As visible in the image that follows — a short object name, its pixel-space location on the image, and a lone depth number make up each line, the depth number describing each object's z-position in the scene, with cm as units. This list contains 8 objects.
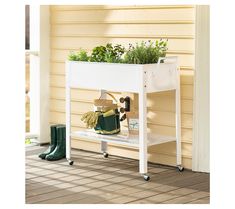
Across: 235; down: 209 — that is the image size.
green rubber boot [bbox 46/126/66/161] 588
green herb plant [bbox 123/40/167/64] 506
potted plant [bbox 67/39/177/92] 493
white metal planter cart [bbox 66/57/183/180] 489
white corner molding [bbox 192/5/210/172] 517
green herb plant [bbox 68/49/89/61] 552
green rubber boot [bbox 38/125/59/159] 590
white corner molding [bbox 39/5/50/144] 655
